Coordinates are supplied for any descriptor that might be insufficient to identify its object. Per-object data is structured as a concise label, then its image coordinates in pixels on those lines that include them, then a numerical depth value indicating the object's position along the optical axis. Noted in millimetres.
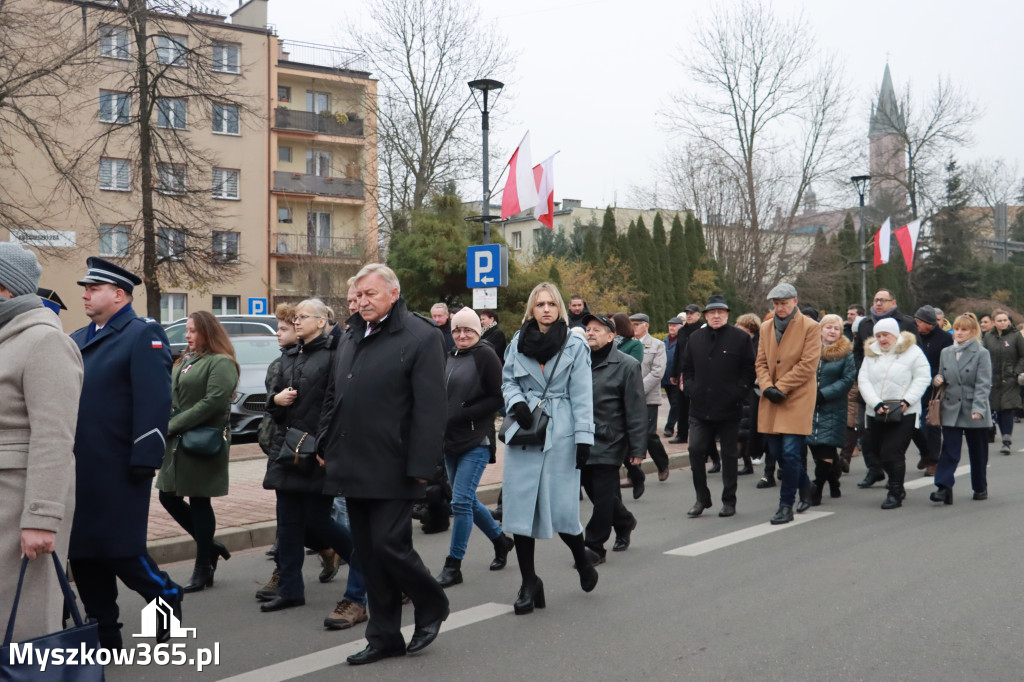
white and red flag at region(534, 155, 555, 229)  18734
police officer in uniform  4699
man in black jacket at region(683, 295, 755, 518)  8906
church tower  53406
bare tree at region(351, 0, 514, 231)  37031
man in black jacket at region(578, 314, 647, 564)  6973
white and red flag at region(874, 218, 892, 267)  30578
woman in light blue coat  5953
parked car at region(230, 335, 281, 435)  14305
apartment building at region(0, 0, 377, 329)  22219
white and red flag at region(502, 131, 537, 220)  18547
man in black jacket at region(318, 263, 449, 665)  4922
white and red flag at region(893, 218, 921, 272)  29891
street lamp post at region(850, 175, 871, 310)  29678
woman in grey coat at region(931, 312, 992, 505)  9609
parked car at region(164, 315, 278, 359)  19438
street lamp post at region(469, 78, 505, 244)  18359
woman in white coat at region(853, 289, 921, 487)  10875
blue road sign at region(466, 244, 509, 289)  15781
